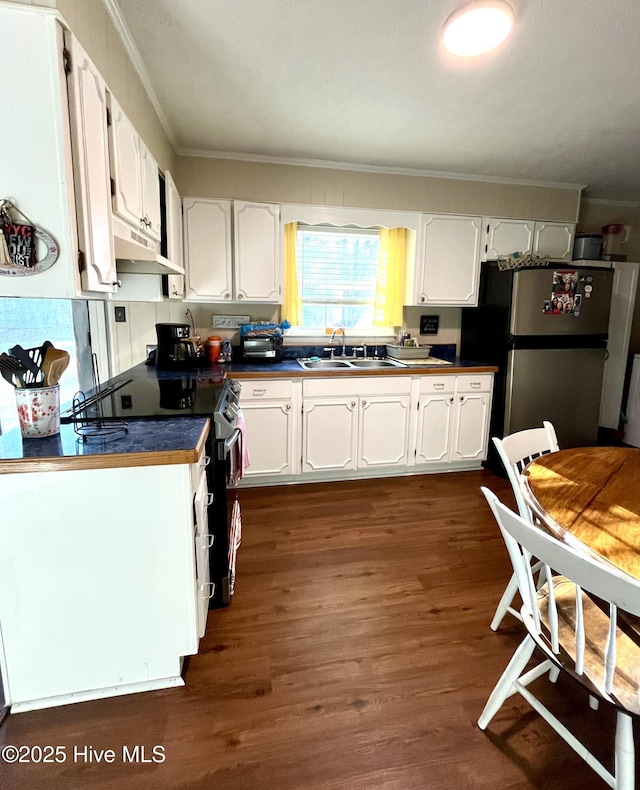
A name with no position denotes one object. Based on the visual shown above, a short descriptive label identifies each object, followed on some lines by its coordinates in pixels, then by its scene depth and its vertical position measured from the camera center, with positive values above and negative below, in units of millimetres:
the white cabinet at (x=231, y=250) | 3012 +553
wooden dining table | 1050 -529
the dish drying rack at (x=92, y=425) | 1401 -376
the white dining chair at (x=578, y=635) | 855 -830
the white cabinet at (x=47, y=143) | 1114 +510
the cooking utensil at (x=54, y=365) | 1316 -142
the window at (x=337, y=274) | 3492 +451
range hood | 1605 +281
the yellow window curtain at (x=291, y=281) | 3354 +367
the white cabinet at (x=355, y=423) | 3018 -732
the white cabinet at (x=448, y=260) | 3393 +572
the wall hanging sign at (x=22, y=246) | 1157 +216
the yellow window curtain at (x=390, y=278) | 3520 +428
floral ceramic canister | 1314 -292
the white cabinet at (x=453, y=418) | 3225 -724
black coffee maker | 2740 -163
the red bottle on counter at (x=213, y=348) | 3162 -188
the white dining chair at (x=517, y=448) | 1558 -494
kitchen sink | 3275 -307
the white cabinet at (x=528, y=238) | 3480 +792
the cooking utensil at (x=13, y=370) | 1279 -157
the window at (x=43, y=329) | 1656 -40
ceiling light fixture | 1502 +1163
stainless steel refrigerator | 3156 -119
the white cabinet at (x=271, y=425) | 2902 -723
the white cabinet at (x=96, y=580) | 1249 -830
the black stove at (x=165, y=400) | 1647 -355
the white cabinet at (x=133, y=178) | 1579 +646
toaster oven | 3203 -177
